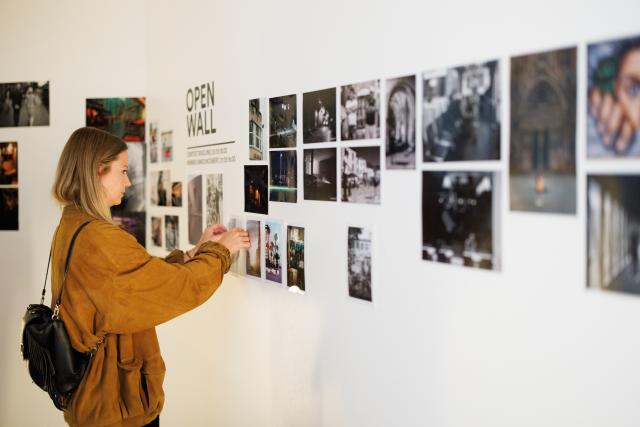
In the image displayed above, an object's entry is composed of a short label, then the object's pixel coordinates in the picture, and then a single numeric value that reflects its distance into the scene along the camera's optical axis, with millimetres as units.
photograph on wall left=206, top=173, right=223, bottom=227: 2812
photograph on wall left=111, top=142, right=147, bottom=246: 3658
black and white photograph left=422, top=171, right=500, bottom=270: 1478
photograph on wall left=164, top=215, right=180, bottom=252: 3322
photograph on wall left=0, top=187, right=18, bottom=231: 3811
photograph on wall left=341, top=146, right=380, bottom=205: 1835
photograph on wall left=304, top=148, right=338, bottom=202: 2016
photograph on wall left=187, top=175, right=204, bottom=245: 3014
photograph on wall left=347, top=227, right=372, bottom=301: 1896
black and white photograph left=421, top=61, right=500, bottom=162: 1454
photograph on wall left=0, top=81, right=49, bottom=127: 3729
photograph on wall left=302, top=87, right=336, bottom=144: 2000
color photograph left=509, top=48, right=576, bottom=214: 1300
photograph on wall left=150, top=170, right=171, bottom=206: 3385
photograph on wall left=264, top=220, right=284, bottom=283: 2354
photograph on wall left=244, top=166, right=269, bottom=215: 2430
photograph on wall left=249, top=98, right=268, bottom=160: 2406
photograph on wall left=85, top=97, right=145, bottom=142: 3635
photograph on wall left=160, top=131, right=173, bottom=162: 3336
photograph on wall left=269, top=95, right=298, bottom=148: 2211
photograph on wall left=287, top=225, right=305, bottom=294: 2225
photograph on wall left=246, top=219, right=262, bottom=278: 2496
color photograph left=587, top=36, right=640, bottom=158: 1195
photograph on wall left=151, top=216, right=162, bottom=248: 3527
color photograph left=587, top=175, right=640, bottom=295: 1209
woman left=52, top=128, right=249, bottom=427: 2066
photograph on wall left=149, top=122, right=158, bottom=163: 3510
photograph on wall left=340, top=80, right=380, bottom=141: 1820
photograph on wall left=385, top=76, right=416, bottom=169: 1687
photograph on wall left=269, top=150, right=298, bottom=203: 2230
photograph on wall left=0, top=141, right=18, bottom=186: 3785
